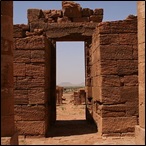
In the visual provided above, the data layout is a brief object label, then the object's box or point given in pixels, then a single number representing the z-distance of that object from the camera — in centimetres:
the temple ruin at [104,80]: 1073
